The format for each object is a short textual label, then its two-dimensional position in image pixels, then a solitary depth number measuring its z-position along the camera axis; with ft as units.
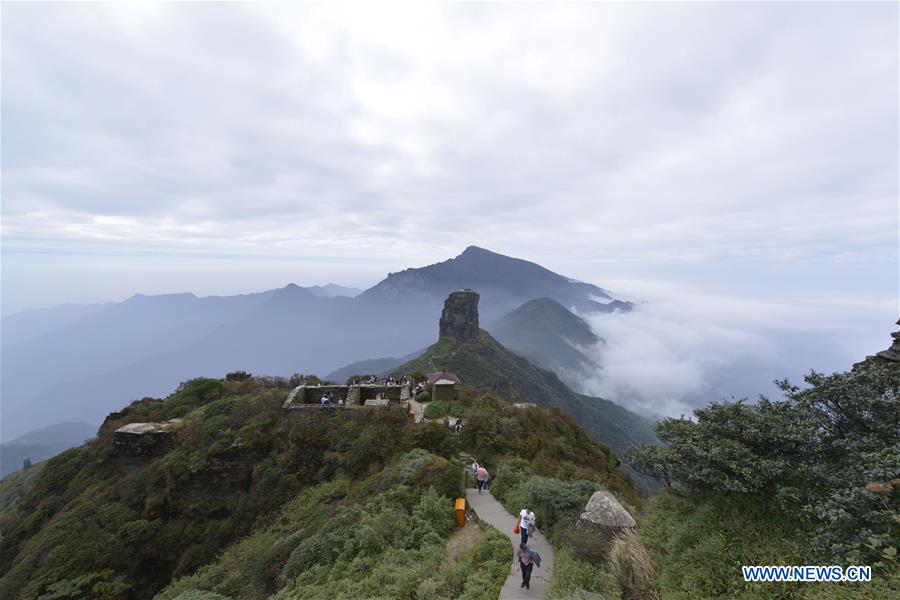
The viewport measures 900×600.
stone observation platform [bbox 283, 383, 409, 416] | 77.74
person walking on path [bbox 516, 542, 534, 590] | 28.70
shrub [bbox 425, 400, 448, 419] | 79.72
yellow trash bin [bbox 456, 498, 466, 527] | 40.32
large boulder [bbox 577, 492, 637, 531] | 29.86
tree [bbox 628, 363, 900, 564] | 19.08
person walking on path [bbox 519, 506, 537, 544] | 32.94
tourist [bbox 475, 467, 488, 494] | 48.78
